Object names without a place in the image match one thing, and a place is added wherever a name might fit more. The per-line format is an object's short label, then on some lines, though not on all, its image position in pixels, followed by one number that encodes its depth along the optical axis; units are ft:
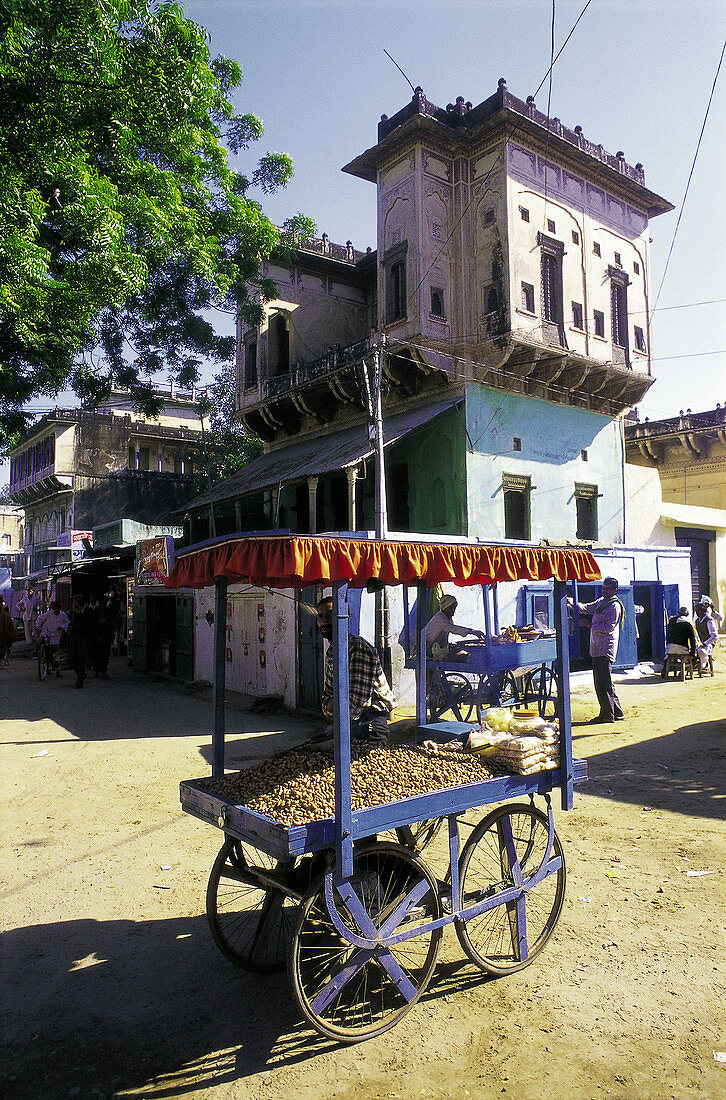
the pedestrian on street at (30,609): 101.02
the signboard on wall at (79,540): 89.15
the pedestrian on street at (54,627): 57.82
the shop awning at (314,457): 54.24
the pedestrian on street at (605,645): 37.14
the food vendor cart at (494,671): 32.94
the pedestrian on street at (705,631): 53.26
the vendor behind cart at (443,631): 33.24
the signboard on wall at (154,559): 57.62
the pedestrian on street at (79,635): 54.34
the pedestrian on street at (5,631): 66.85
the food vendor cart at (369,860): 11.37
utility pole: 41.98
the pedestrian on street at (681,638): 53.26
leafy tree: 35.06
